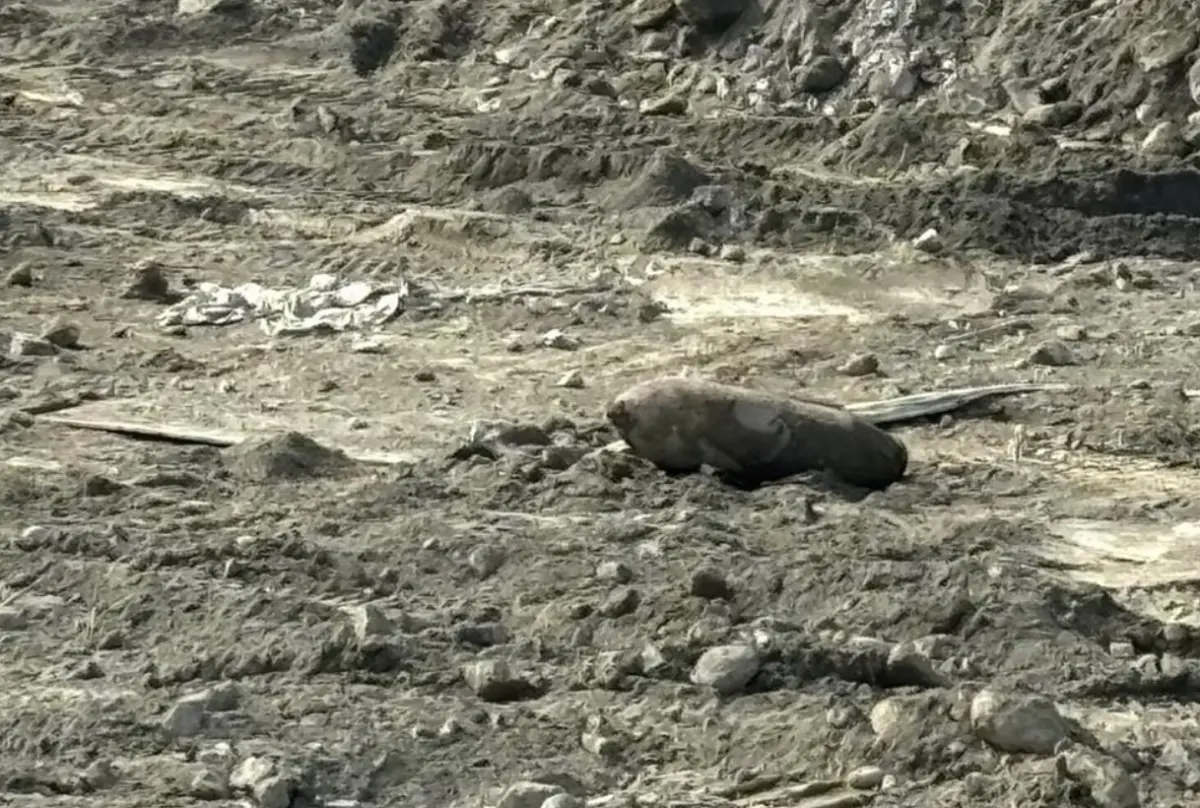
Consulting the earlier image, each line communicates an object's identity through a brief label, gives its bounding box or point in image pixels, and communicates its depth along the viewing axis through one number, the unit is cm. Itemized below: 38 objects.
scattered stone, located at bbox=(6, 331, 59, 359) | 1296
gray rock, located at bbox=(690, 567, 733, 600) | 897
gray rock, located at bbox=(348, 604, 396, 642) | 848
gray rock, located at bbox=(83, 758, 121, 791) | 733
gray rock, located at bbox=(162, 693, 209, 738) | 774
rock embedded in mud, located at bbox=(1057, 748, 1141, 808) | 711
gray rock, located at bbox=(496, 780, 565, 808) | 719
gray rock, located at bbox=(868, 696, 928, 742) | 757
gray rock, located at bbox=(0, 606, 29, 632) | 878
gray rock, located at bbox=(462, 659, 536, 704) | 811
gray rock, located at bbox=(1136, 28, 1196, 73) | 1675
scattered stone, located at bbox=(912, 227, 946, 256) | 1505
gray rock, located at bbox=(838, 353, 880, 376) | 1273
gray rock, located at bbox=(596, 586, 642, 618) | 882
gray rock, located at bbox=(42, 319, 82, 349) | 1322
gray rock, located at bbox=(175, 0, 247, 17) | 2133
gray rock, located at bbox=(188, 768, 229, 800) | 727
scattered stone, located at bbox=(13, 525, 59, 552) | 962
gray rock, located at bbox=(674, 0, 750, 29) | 1912
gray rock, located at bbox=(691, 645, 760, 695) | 816
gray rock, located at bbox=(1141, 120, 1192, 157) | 1630
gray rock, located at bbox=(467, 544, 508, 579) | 938
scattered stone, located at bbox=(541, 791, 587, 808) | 714
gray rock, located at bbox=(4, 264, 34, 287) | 1451
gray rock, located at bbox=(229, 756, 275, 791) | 733
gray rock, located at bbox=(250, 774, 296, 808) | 723
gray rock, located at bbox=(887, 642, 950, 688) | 807
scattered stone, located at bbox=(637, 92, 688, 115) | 1800
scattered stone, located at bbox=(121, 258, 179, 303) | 1436
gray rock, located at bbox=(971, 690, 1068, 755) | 744
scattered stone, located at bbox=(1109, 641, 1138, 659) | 861
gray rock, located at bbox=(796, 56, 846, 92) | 1802
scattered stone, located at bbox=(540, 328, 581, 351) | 1336
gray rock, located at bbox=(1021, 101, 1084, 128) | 1687
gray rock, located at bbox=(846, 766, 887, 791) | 736
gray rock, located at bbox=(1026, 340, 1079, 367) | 1280
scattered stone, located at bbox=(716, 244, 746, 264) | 1494
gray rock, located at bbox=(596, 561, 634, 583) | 923
